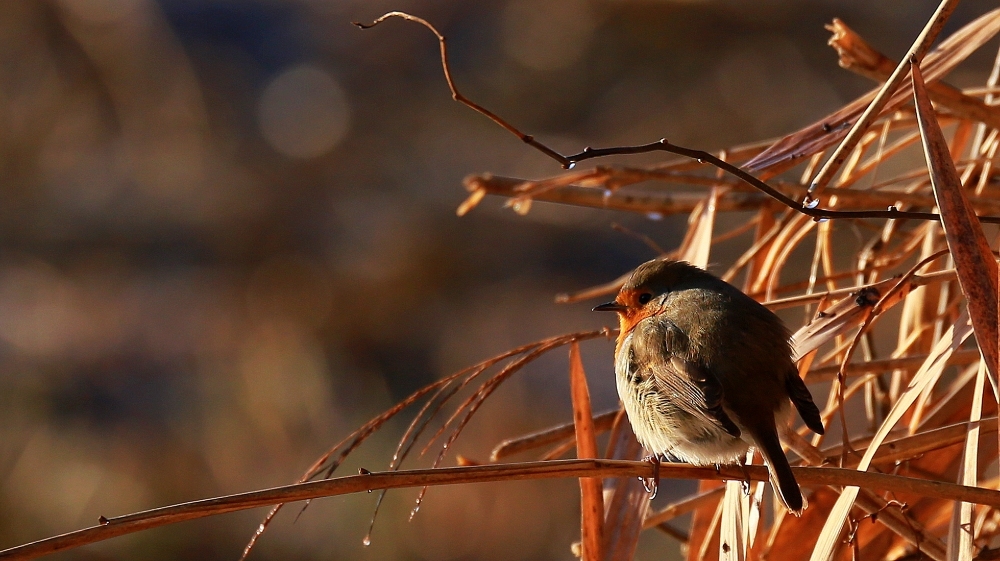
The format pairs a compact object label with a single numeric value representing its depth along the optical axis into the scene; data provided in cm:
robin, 716
